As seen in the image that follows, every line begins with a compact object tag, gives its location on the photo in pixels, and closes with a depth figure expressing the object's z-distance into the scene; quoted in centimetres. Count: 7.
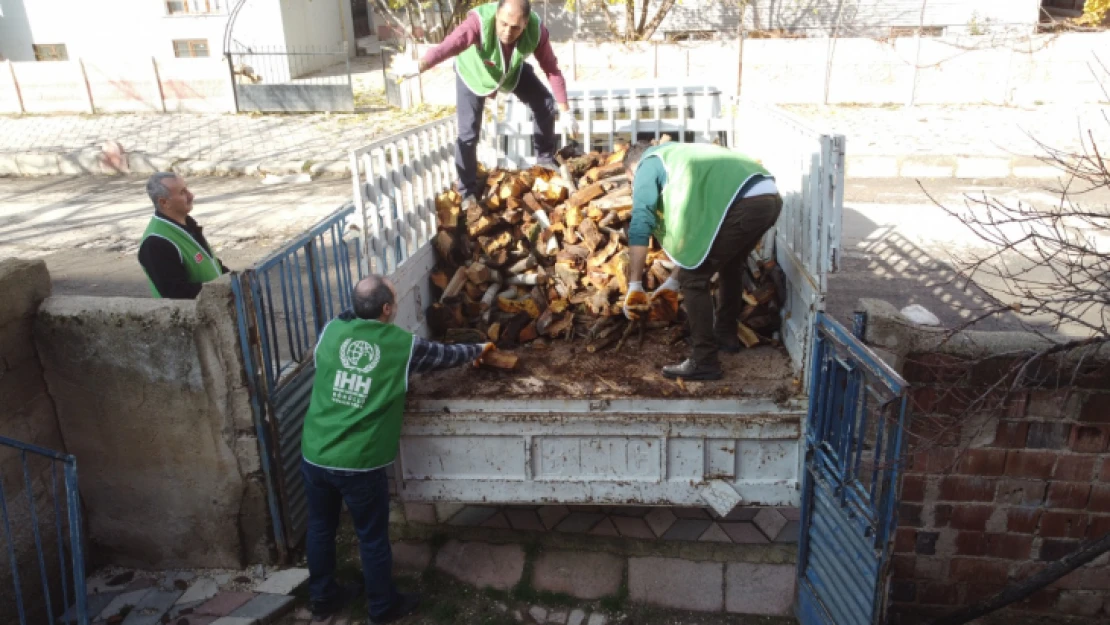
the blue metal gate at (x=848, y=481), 302
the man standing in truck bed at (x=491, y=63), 559
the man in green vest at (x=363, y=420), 362
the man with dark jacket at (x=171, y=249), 446
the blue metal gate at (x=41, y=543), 369
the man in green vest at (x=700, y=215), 399
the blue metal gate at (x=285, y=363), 391
